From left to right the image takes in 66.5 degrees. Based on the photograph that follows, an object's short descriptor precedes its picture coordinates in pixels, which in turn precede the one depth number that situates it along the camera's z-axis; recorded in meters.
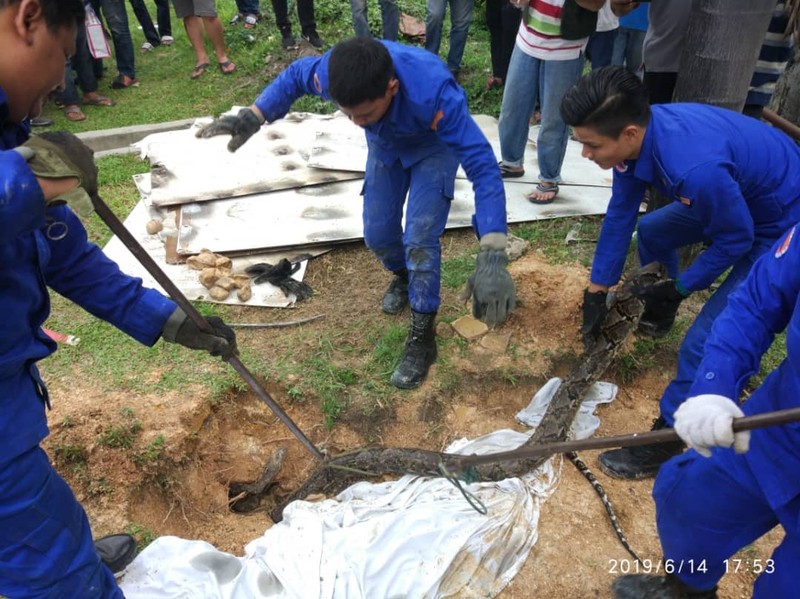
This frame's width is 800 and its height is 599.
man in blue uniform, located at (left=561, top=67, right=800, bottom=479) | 2.70
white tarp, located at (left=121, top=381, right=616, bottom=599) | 2.55
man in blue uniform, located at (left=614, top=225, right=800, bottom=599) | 1.73
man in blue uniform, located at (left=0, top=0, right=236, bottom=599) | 1.53
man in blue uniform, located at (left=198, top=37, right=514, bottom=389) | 2.94
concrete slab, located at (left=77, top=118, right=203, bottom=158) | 6.53
